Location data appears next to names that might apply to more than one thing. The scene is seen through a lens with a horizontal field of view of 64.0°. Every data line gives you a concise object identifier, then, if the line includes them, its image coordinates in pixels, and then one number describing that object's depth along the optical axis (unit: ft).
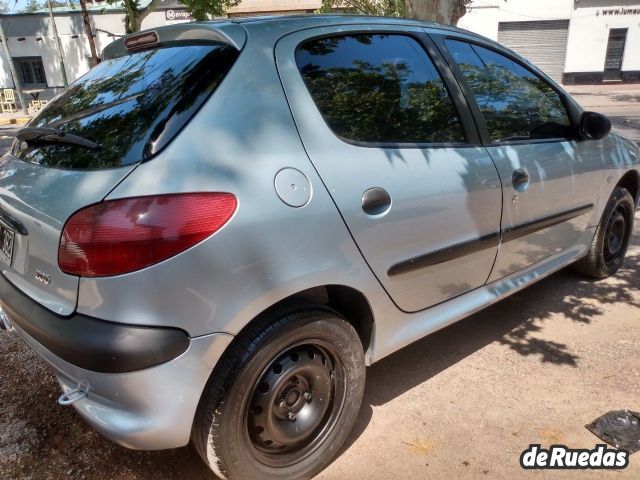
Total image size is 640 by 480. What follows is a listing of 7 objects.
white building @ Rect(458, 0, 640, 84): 79.25
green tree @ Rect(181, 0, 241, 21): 55.93
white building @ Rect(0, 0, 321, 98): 85.40
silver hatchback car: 5.32
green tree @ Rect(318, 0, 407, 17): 34.32
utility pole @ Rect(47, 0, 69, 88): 75.84
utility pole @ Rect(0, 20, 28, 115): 67.31
